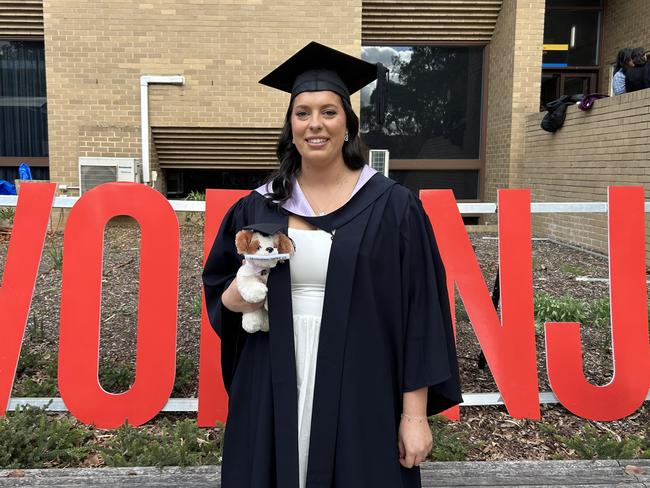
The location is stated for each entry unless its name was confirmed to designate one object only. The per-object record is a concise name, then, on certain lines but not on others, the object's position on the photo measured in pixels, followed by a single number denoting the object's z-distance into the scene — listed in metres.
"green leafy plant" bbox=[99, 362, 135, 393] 3.82
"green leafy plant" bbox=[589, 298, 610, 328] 5.04
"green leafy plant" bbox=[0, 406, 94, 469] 3.01
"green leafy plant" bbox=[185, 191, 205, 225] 8.41
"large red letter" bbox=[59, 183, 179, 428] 3.34
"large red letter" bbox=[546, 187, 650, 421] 3.46
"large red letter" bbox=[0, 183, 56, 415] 3.39
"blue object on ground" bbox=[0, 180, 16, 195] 9.44
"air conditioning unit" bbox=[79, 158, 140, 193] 9.12
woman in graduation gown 1.76
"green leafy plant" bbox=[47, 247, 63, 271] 6.56
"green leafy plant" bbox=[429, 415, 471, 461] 3.08
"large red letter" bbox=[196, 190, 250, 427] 3.33
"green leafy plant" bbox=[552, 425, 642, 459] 3.08
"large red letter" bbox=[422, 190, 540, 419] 3.47
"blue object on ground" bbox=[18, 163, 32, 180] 10.01
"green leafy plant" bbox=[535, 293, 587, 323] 5.10
